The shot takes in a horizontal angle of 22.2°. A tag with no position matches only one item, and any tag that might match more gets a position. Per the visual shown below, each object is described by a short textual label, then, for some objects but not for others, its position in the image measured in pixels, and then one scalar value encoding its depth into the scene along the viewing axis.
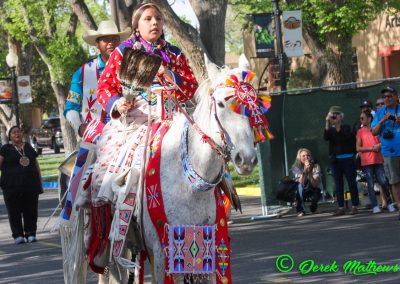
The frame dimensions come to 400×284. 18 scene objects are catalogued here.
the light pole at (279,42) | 21.62
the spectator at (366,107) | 16.67
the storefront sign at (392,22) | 39.92
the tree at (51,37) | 35.03
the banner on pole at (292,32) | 23.00
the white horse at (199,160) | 6.43
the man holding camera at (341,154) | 16.59
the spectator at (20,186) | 16.39
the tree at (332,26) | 27.24
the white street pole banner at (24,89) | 38.25
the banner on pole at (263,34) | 23.66
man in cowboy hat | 8.70
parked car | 61.62
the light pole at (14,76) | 37.47
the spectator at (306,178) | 16.92
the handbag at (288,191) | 16.98
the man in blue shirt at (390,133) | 15.29
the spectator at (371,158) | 16.38
